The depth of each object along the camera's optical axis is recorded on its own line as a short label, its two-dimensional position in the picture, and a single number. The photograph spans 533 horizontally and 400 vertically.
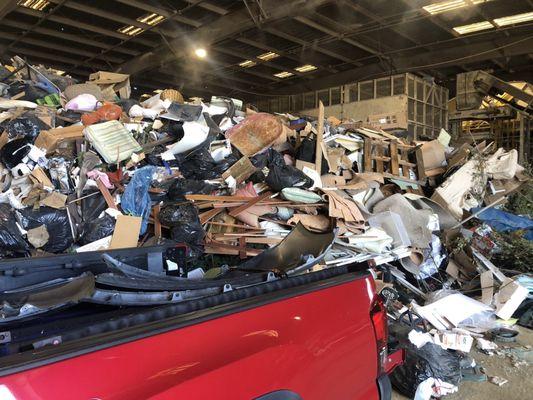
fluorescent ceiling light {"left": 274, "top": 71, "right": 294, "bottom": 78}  13.68
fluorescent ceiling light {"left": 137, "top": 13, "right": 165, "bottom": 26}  9.14
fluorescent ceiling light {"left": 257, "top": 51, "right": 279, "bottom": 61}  11.70
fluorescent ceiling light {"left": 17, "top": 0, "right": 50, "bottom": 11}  8.34
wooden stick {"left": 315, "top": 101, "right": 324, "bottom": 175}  6.52
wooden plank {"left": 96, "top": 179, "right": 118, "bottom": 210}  4.93
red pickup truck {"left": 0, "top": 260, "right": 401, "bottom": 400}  1.14
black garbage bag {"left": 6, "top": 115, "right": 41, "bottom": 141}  5.20
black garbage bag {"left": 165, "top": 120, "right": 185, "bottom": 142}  5.79
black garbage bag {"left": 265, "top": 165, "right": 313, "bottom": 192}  5.64
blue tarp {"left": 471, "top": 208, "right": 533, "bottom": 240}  6.86
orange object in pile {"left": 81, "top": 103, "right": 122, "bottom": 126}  5.72
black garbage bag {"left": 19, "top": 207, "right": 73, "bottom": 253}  4.64
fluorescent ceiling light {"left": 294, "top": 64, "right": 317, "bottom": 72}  12.84
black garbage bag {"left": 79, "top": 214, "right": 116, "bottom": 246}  4.76
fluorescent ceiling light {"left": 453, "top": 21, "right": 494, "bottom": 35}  9.30
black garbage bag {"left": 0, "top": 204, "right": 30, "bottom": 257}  4.44
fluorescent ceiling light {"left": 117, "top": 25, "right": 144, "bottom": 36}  9.80
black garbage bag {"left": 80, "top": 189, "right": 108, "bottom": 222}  4.90
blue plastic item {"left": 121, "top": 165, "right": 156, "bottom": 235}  4.98
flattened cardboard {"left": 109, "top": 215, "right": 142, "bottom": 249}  4.74
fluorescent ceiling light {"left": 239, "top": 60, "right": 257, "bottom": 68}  12.39
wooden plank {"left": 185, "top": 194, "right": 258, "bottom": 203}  5.08
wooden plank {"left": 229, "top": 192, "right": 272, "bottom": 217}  5.36
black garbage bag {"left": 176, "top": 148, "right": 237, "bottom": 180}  5.62
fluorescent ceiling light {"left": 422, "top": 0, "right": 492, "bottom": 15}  7.97
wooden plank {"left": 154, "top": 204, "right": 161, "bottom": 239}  5.00
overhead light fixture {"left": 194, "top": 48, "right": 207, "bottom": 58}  9.87
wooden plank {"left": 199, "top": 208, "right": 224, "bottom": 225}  5.20
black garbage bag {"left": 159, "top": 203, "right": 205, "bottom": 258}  4.82
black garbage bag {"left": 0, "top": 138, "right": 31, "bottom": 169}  5.09
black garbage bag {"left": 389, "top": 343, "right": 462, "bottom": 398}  3.57
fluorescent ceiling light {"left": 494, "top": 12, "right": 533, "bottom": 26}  8.66
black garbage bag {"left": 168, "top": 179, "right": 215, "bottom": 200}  5.21
